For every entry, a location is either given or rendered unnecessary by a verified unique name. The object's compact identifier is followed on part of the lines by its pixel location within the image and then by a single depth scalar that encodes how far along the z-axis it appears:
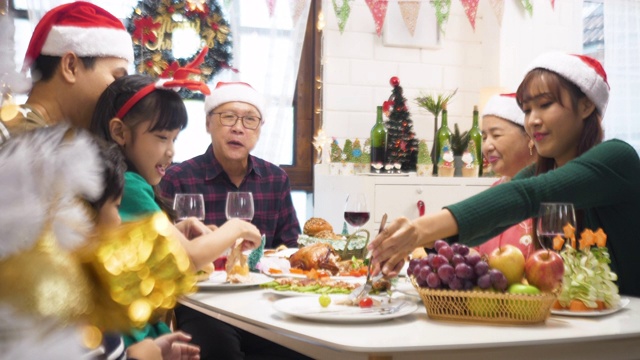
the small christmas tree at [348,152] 4.70
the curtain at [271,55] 4.76
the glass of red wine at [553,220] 1.58
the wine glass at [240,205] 2.21
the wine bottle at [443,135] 4.88
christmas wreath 4.50
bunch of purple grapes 1.45
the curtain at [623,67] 5.57
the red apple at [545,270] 1.45
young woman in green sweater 1.70
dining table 1.22
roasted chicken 2.26
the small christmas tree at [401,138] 4.73
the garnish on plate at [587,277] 1.56
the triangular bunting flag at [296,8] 4.87
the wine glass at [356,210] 2.49
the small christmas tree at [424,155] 4.68
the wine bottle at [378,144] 4.70
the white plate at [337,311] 1.41
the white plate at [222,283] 1.95
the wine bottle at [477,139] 4.89
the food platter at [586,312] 1.54
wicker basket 1.42
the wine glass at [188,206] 2.17
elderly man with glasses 3.34
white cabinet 4.50
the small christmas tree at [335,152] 4.73
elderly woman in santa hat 3.24
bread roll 2.77
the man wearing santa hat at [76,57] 1.98
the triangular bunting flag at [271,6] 4.80
